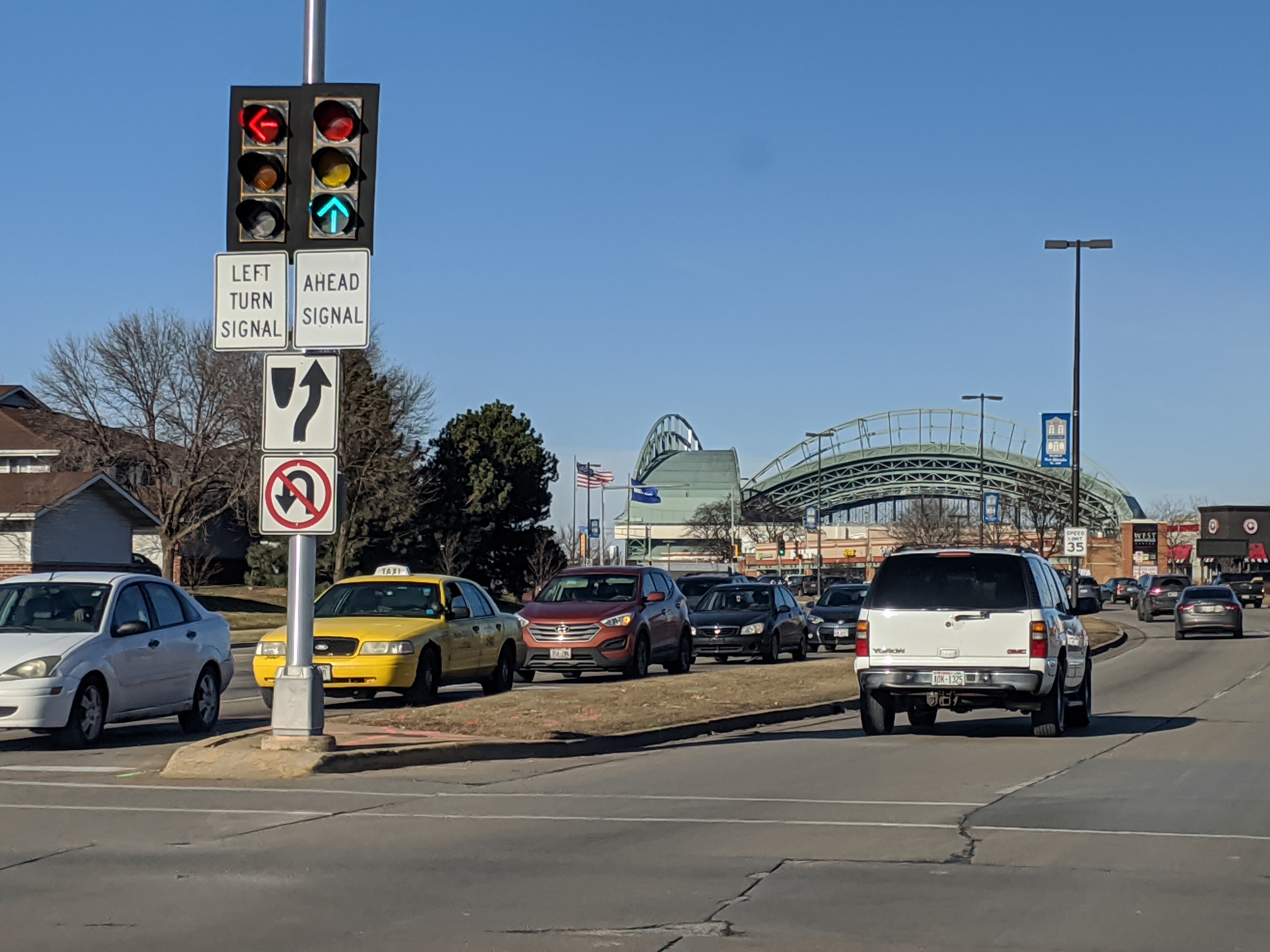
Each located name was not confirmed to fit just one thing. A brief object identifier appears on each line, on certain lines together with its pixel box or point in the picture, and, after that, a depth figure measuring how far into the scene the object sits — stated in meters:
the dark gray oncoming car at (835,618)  35.44
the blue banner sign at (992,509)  57.19
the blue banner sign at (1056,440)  42.66
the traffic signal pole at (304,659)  12.51
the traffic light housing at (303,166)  12.48
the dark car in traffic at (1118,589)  85.56
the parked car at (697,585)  39.91
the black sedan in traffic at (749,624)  29.72
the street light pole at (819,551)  78.88
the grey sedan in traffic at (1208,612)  42.41
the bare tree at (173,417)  55.00
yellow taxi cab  18.27
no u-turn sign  12.70
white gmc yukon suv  15.64
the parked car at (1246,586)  67.50
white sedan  13.80
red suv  23.17
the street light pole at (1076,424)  43.69
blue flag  91.88
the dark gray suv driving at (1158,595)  56.19
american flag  76.25
